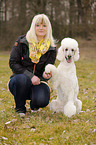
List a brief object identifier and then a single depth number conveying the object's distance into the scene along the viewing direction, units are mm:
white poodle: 3359
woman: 3666
